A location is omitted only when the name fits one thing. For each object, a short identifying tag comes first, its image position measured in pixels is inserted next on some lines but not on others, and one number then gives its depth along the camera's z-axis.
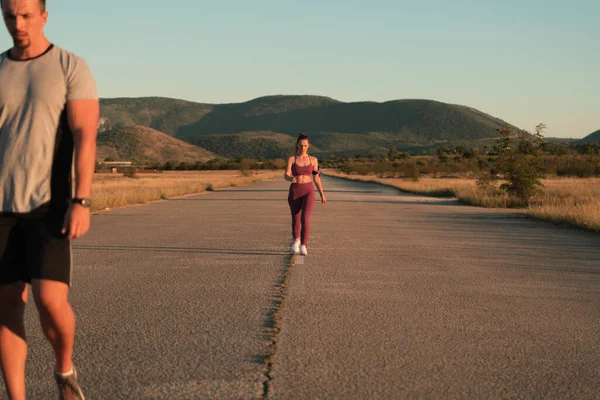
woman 12.39
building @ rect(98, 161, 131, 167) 119.41
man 3.83
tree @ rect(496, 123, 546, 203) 29.59
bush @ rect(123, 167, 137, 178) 83.59
